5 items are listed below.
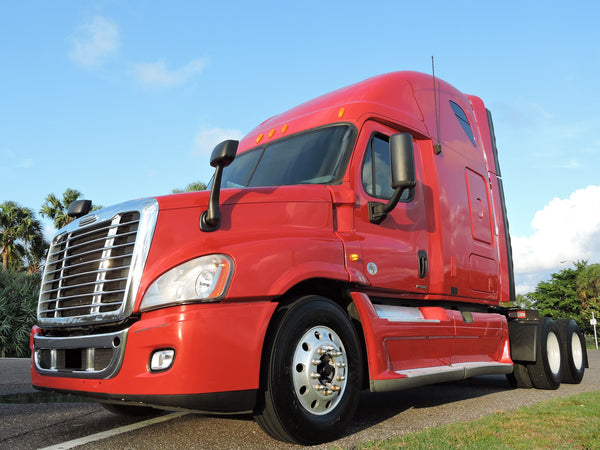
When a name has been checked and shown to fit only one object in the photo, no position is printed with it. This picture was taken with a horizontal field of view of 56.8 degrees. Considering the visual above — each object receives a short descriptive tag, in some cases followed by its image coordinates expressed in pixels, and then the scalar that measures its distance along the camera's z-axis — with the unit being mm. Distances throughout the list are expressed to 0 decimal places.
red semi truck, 3453
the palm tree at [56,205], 27600
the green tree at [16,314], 12617
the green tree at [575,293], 58500
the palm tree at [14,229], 26016
